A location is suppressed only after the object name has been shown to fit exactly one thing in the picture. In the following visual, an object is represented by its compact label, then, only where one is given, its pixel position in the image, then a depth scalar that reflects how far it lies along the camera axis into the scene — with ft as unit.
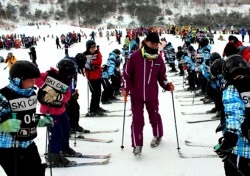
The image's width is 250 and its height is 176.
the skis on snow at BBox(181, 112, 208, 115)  23.58
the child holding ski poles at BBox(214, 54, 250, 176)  7.52
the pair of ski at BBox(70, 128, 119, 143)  17.85
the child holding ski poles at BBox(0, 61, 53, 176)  9.29
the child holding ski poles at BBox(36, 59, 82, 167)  13.50
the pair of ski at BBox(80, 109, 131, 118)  24.20
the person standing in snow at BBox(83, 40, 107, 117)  22.86
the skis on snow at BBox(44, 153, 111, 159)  15.40
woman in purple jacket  14.81
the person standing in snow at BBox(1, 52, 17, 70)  55.56
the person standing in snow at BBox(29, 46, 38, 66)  67.06
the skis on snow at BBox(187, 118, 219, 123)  21.20
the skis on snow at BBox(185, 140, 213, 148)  16.02
